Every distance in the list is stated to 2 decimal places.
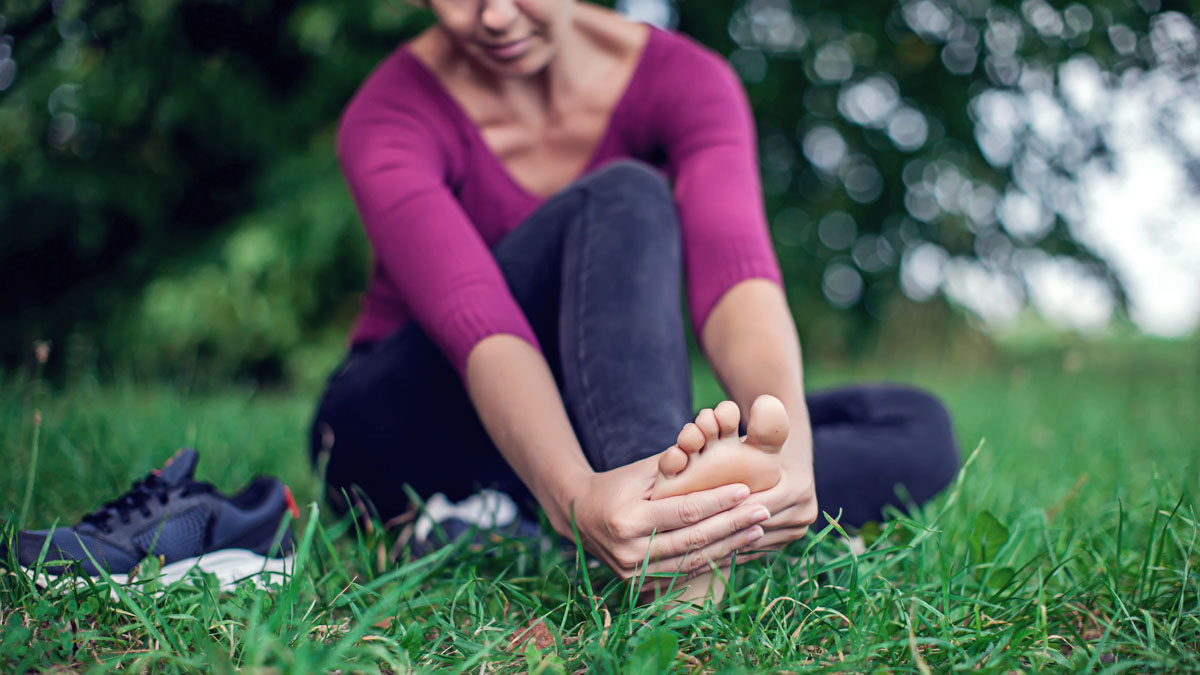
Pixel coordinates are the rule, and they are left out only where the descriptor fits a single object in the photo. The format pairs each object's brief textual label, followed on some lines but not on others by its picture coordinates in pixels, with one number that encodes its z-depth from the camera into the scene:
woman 0.87
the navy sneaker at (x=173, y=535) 0.90
